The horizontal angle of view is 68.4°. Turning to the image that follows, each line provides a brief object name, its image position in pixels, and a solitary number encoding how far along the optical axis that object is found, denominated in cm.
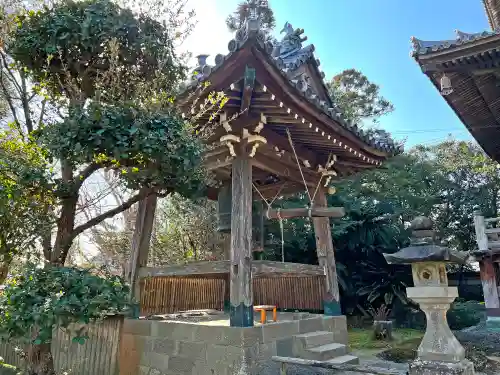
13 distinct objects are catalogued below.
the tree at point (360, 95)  1847
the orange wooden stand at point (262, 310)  508
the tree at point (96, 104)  360
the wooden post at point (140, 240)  545
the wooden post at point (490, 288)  1064
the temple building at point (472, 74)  576
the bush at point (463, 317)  1167
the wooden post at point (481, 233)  1047
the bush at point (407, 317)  1227
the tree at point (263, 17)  1468
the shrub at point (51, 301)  304
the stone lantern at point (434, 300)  353
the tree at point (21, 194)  347
